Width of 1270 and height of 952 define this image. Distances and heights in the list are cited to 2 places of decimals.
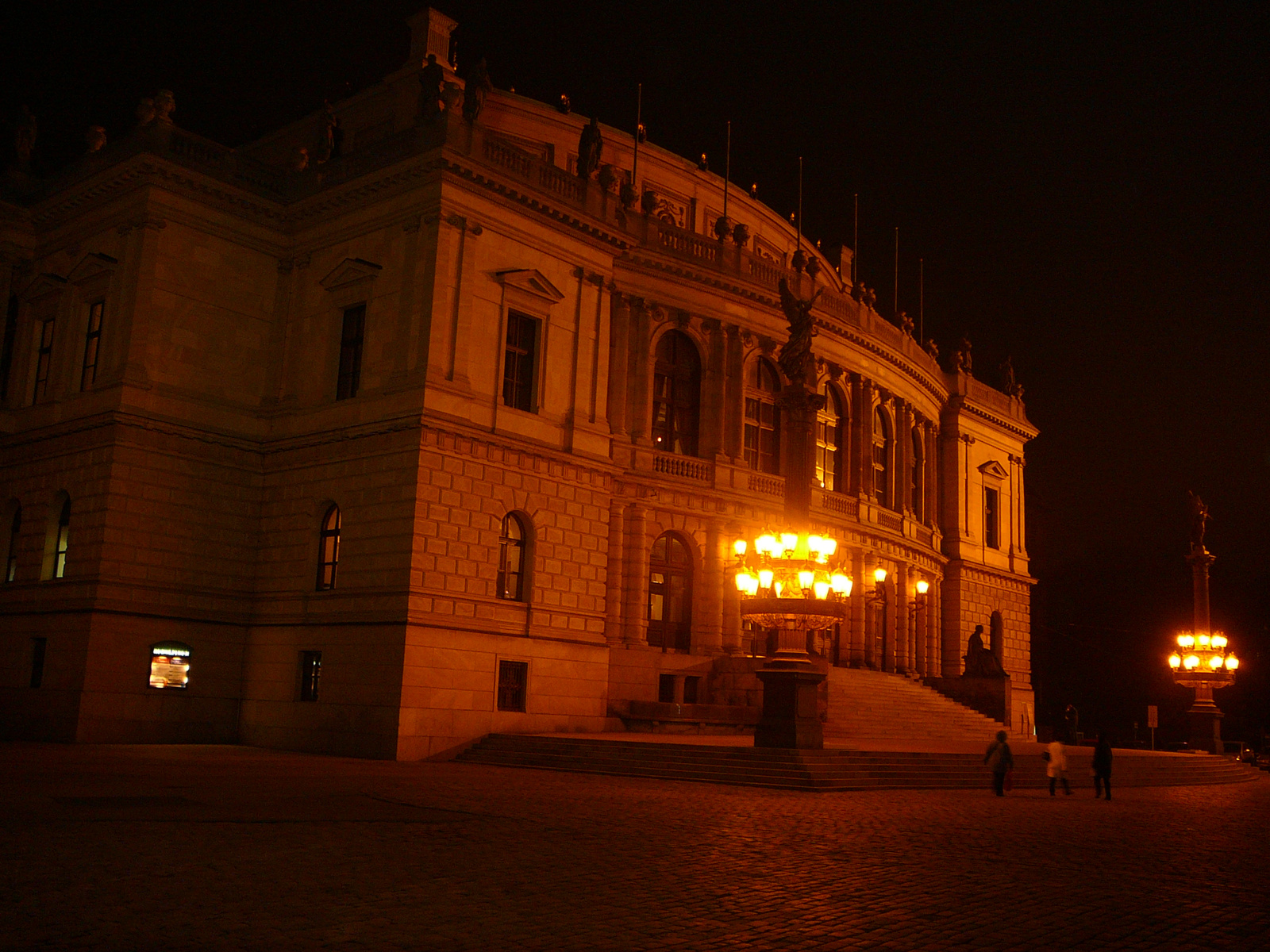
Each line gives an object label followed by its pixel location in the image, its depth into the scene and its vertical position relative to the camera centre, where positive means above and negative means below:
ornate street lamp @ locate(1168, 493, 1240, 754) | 49.50 +3.11
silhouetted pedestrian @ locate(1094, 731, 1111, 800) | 28.19 -0.51
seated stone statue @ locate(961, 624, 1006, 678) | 50.62 +2.85
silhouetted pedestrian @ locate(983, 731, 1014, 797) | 26.70 -0.49
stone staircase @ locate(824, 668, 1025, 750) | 41.78 +0.65
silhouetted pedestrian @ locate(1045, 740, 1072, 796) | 28.00 -0.52
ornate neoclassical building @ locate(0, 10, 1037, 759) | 33.38 +6.86
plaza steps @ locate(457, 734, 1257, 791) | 26.64 -0.85
